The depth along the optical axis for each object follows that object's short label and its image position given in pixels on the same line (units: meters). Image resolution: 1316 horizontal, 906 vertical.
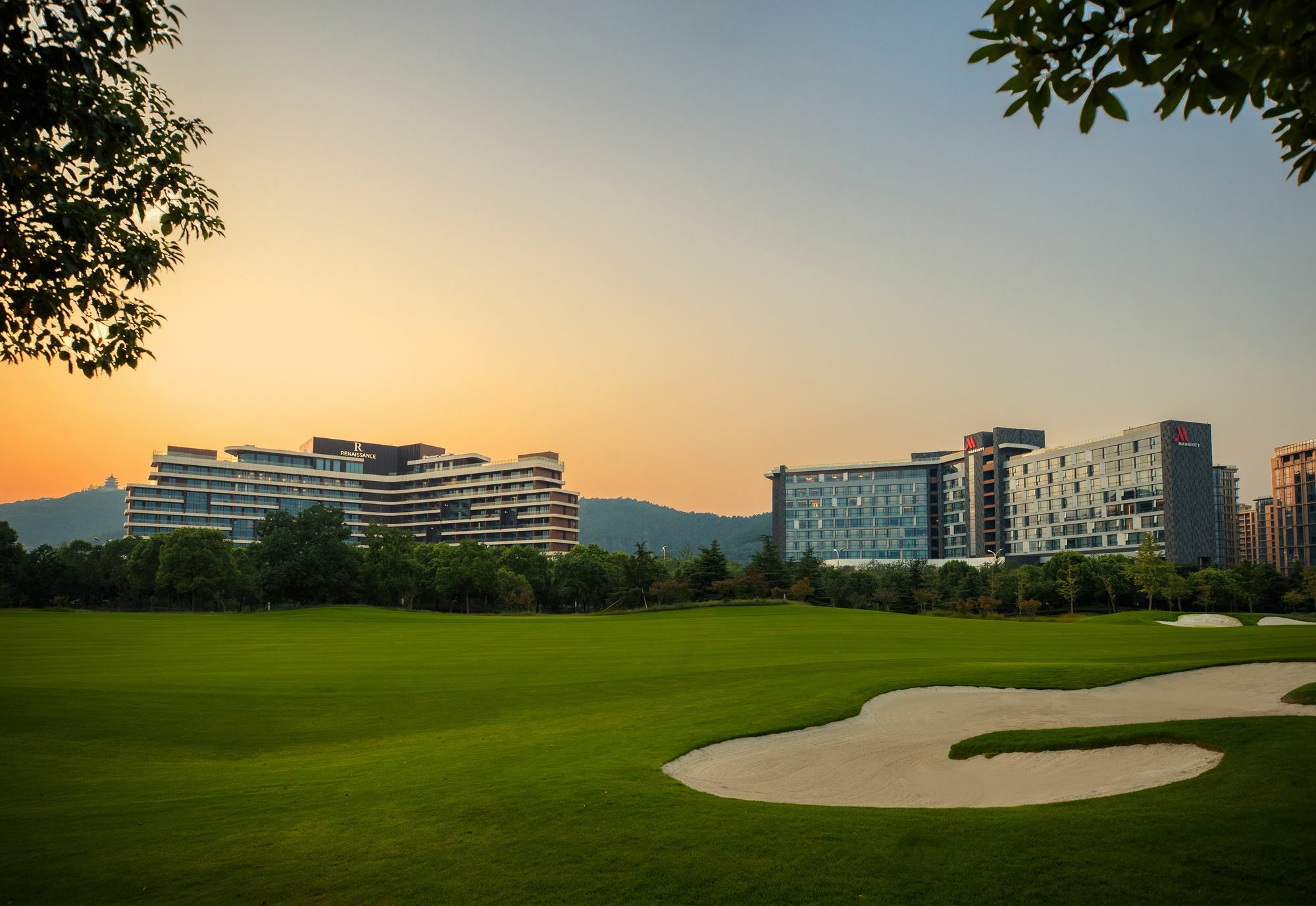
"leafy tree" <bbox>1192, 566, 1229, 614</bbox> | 99.06
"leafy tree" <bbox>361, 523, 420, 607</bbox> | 111.19
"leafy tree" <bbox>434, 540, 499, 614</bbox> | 111.50
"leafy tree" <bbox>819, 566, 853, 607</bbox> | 107.88
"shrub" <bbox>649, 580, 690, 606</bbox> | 97.38
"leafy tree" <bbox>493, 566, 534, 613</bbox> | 115.94
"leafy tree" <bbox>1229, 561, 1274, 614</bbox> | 99.31
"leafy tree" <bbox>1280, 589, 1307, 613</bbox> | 95.88
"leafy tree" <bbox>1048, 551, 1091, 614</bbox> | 100.12
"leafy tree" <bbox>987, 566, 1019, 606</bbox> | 104.19
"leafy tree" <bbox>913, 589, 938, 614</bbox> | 102.94
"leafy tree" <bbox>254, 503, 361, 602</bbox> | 109.62
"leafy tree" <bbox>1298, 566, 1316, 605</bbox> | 94.81
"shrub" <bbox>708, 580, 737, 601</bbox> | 94.88
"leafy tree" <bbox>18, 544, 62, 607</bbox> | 117.50
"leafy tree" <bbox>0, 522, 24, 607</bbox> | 112.06
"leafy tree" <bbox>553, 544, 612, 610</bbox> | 122.75
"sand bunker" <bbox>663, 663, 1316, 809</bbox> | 14.77
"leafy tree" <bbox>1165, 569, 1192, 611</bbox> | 94.19
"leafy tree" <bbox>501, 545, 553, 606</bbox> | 127.50
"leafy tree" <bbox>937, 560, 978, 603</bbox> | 107.81
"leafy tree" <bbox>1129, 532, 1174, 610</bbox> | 93.75
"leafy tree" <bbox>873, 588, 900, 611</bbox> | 106.12
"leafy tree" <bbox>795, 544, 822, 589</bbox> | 103.38
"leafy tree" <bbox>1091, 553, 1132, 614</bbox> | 102.57
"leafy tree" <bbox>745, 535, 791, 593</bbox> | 98.50
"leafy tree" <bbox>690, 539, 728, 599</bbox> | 97.62
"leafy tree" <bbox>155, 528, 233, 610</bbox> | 102.62
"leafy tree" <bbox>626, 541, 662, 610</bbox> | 100.38
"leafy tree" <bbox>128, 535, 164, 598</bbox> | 111.06
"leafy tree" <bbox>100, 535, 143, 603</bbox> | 122.88
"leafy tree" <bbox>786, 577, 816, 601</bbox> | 94.94
